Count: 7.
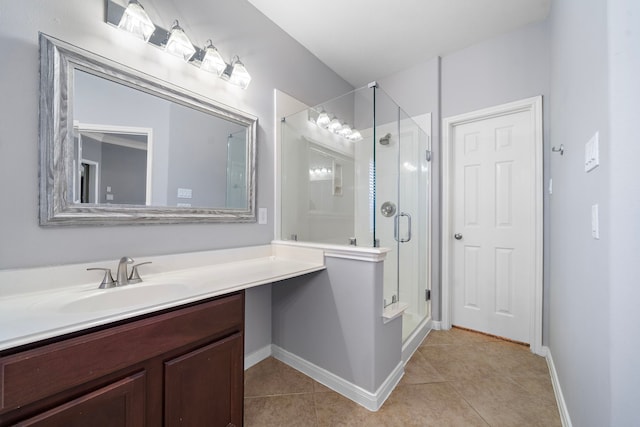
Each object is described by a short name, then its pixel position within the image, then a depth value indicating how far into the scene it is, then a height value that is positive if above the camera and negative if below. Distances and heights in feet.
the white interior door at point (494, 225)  7.11 -0.27
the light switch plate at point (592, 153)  2.86 +0.78
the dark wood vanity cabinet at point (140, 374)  2.19 -1.74
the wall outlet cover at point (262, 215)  6.34 -0.04
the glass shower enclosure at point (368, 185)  6.31 +0.86
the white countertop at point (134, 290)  2.44 -1.10
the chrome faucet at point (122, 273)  3.85 -0.94
